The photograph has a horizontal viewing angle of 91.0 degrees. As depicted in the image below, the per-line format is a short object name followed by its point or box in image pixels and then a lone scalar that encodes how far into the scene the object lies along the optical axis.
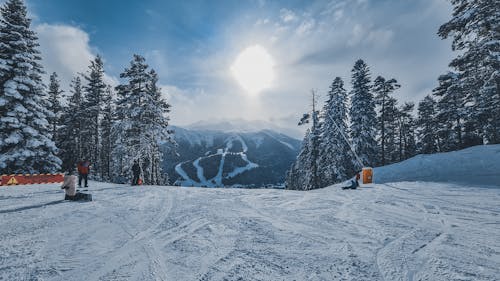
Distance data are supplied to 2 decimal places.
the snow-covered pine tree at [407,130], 42.62
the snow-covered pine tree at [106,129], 35.12
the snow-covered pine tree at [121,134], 24.58
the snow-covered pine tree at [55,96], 32.01
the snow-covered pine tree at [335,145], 28.48
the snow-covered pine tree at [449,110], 31.31
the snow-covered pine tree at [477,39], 15.88
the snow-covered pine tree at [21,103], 17.39
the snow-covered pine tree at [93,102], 30.59
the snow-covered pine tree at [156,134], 24.94
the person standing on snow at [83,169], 13.73
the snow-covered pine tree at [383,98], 31.05
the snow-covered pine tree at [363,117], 28.47
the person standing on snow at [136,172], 16.16
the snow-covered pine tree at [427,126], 38.88
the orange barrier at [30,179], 14.98
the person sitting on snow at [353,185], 12.72
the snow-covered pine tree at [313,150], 29.15
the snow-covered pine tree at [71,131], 31.06
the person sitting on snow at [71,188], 9.33
